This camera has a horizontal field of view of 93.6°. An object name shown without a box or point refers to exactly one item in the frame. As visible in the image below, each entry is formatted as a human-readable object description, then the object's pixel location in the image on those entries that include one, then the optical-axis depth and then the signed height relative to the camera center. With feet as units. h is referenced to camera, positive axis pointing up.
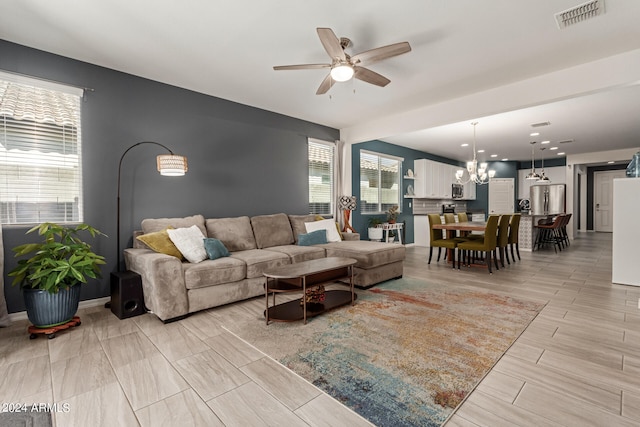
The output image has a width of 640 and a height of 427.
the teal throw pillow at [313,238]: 15.21 -1.52
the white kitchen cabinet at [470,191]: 33.50 +1.99
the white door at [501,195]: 35.19 +1.56
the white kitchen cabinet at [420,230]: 26.48 -1.96
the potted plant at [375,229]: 21.84 -1.52
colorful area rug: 5.67 -3.56
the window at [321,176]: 19.34 +2.11
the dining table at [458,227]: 16.80 -1.08
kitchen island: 23.18 -1.92
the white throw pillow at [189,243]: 10.87 -1.28
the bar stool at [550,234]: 23.53 -2.26
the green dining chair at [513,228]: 18.99 -1.26
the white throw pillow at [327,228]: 16.12 -1.05
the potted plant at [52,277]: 8.41 -1.95
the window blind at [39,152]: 9.78 +1.95
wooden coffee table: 9.25 -2.46
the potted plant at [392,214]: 23.70 -0.50
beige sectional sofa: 9.59 -2.01
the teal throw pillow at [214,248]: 11.37 -1.54
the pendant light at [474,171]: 19.74 +2.63
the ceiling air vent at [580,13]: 7.97 +5.38
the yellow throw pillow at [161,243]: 10.59 -1.23
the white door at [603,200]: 36.35 +0.99
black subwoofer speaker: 9.79 -2.88
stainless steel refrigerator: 33.04 +1.04
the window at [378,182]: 22.85 +2.14
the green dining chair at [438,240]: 17.48 -1.95
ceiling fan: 7.98 +4.41
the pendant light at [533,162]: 25.48 +5.23
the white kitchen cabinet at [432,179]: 26.73 +2.69
